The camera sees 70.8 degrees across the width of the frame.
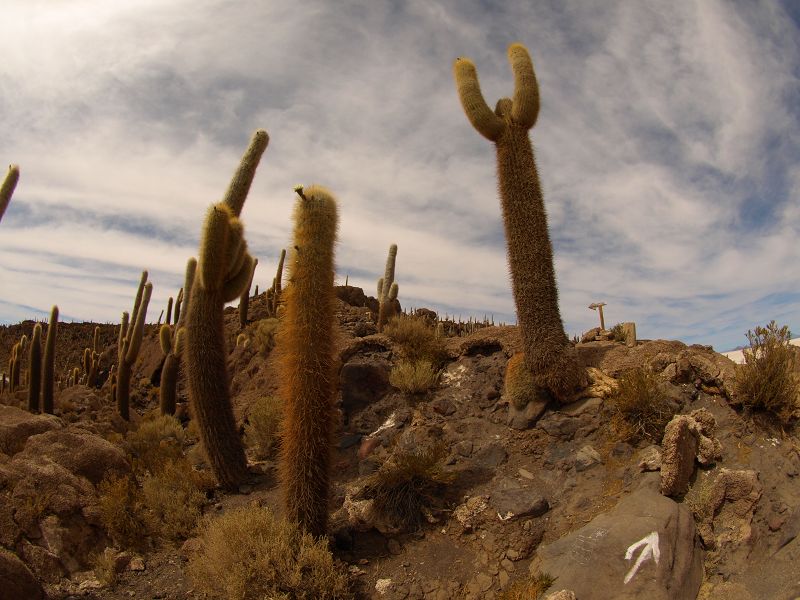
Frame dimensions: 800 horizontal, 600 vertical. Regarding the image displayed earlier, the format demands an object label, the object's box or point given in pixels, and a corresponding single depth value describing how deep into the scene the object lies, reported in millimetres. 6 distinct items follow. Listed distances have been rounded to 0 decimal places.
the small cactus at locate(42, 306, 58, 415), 15961
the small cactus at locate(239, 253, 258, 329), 21734
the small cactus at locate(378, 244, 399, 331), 17500
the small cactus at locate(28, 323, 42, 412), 16094
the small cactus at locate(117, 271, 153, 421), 16375
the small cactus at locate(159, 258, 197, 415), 15391
